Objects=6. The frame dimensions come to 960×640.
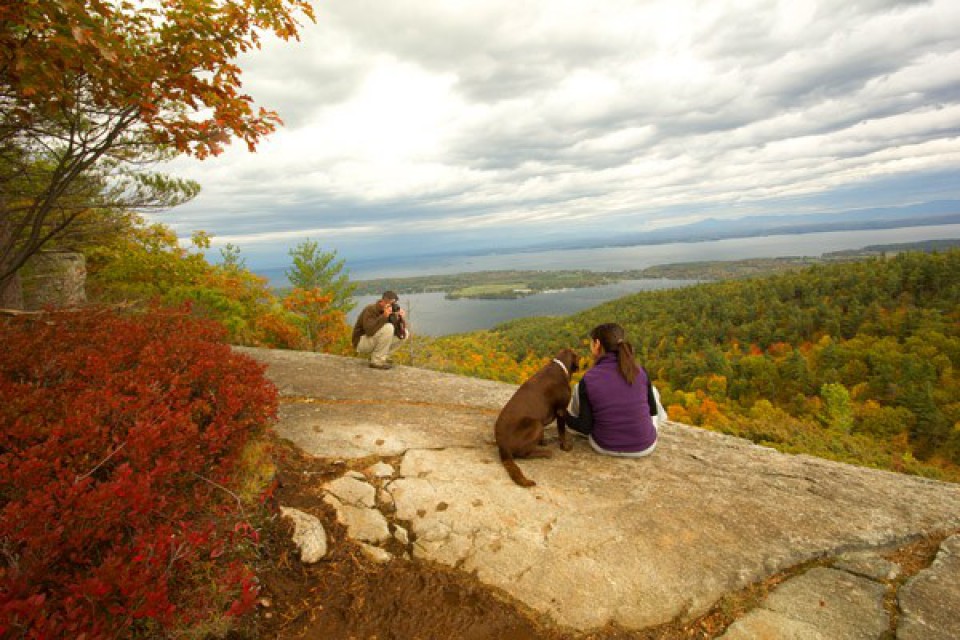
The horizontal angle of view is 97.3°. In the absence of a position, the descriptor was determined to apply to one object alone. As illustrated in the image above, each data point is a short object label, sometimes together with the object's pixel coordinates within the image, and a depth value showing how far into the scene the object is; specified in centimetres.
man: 811
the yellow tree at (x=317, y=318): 1477
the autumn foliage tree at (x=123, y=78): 294
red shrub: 160
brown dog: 430
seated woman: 453
